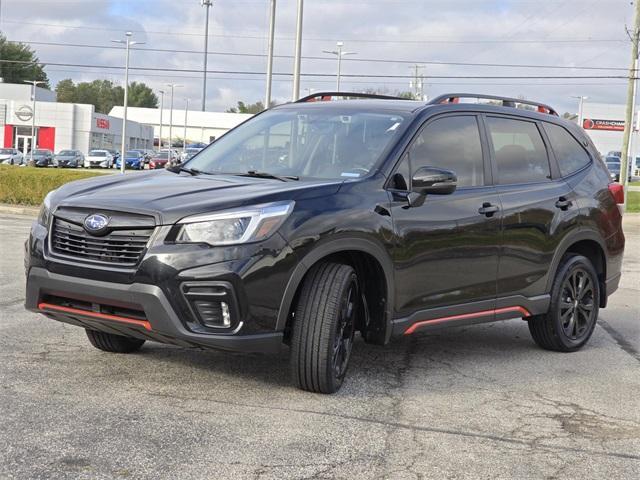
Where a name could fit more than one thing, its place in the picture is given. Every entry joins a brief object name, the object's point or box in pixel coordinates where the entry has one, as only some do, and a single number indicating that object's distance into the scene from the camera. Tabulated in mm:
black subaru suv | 4832
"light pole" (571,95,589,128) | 71938
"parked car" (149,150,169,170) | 60438
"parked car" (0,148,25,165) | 61188
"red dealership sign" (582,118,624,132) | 75000
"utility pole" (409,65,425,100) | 89756
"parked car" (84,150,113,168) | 64562
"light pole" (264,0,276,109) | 28031
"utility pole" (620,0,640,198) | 31828
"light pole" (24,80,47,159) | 67962
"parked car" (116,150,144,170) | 62969
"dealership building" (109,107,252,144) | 126062
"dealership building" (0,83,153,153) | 81312
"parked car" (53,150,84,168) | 60375
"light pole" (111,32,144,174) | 52550
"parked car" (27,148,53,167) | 59266
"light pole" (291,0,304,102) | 26500
